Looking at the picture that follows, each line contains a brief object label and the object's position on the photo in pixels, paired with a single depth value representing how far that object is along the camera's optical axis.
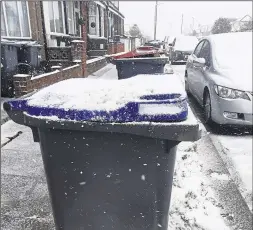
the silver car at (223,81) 4.17
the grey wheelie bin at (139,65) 4.66
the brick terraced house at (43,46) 6.12
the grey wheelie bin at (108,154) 1.31
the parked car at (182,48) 13.38
